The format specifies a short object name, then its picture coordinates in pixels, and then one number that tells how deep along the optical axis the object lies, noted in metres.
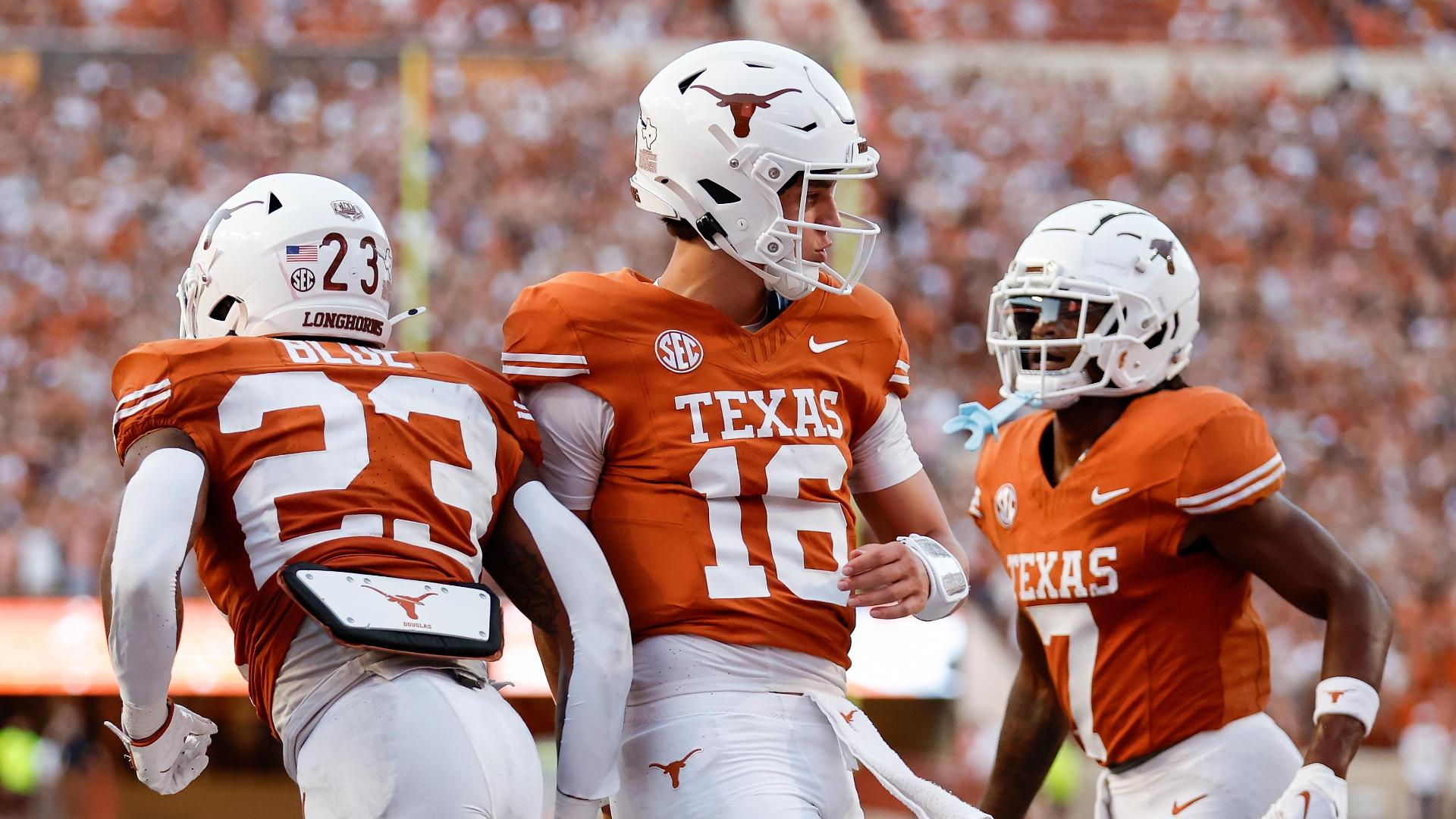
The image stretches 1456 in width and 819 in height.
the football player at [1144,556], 7.30
